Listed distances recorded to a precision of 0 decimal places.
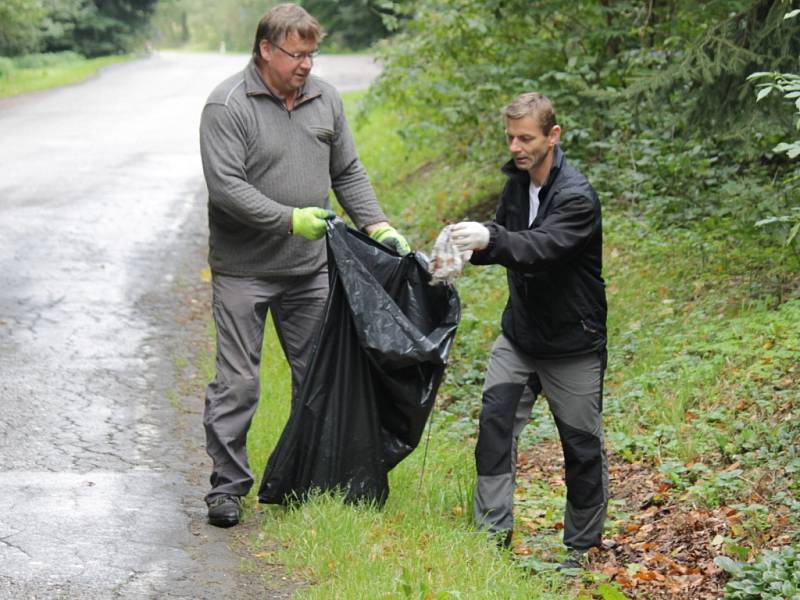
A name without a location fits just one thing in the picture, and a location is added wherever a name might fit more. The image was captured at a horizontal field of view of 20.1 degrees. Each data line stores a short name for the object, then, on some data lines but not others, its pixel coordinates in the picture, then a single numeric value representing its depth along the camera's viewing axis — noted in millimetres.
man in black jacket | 9341
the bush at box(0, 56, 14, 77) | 54576
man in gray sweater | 9754
